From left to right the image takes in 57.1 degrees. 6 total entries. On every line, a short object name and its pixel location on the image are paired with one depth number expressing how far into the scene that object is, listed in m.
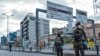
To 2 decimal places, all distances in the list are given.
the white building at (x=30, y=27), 43.02
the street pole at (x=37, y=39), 12.44
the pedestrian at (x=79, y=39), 2.96
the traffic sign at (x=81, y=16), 14.80
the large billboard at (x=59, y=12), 12.60
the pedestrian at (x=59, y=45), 3.82
